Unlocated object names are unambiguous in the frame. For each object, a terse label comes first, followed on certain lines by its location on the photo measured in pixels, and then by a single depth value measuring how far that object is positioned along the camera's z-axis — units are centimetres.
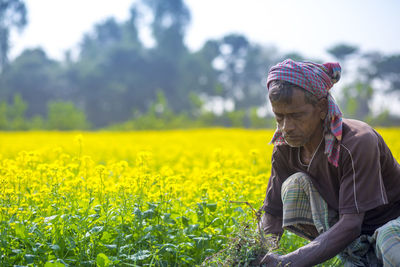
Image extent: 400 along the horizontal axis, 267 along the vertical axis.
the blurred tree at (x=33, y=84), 4084
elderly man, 232
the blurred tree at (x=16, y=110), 3503
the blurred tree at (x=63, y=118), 3319
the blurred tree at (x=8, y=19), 4531
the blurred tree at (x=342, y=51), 4653
